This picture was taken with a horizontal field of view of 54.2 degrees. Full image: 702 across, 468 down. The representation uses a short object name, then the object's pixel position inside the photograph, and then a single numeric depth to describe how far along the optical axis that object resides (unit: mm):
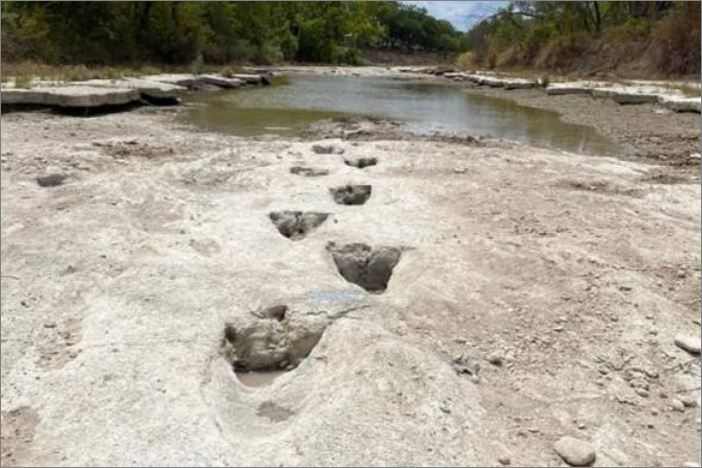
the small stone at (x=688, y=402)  3330
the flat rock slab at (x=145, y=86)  15039
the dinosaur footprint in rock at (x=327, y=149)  8852
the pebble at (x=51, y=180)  6308
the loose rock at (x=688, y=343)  3812
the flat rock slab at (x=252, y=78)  26031
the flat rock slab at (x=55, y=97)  11898
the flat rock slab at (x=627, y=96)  18169
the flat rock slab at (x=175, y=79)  19225
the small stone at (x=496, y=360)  3590
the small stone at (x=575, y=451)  2781
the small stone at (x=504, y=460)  2723
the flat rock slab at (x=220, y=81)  22406
